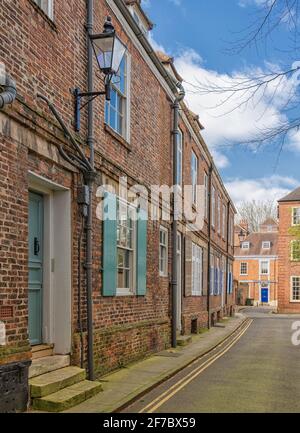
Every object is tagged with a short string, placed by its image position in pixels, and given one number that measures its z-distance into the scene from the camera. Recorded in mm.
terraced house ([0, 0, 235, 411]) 6629
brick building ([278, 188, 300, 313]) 47094
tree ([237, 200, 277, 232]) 73256
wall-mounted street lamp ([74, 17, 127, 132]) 8547
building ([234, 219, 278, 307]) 66750
